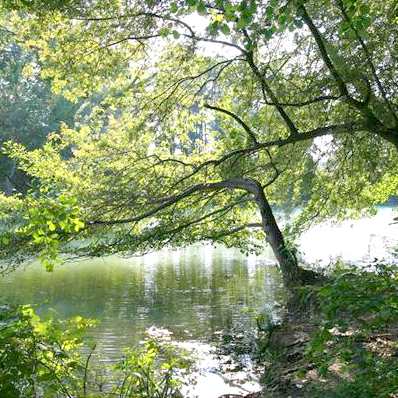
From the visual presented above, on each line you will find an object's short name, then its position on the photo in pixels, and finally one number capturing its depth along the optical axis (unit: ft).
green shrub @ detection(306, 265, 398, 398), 10.74
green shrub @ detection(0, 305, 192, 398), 11.05
